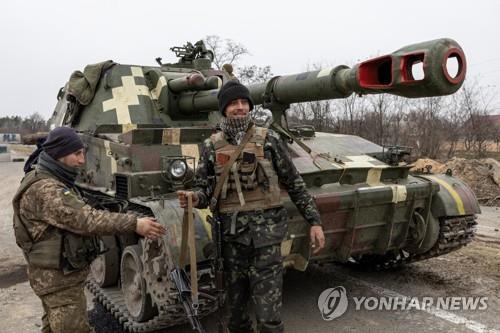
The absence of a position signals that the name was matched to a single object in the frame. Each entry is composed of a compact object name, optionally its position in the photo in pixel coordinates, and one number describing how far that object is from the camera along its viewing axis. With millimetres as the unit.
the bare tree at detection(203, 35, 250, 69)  28359
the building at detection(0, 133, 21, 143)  41156
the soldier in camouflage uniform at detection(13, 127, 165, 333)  2916
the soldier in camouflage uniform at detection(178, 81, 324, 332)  3348
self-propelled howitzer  3602
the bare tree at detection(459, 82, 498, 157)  19391
